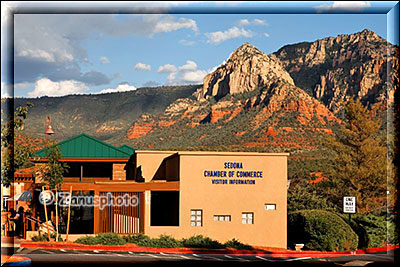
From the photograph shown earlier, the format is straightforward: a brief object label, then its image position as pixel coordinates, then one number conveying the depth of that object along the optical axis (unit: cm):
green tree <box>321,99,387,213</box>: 4459
